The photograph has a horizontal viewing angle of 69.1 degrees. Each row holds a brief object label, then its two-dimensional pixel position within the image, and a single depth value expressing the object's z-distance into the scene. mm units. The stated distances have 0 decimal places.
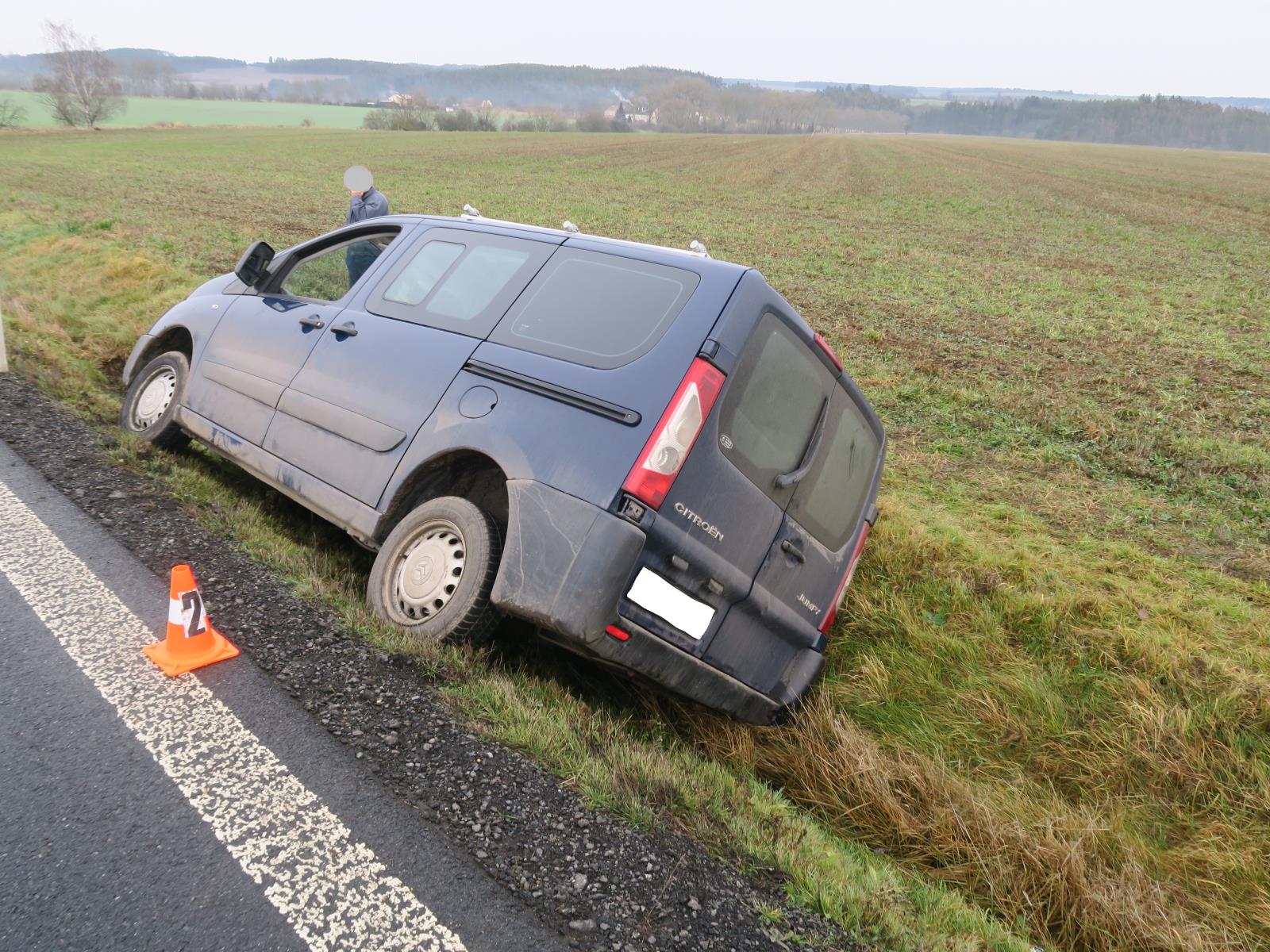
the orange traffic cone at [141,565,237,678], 3213
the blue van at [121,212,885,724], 3320
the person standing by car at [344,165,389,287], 8234
